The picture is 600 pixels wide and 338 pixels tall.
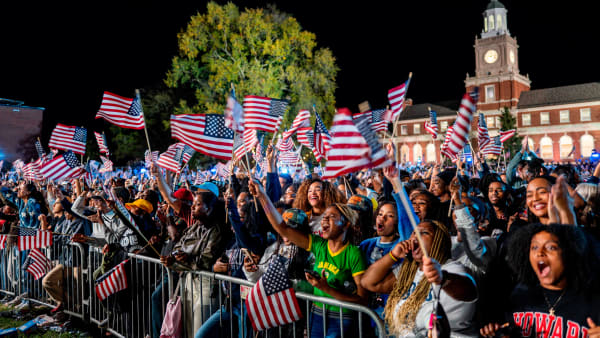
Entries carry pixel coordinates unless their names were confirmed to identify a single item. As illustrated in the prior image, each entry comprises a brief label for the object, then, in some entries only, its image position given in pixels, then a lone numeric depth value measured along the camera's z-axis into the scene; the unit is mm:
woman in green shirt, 3574
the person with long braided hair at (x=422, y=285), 2680
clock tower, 65812
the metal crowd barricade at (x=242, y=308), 3211
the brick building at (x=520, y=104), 61625
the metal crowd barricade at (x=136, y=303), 5262
